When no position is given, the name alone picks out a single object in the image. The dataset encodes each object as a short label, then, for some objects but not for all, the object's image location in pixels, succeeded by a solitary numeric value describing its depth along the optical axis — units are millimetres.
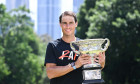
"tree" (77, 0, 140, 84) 20275
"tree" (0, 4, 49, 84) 31500
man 3664
